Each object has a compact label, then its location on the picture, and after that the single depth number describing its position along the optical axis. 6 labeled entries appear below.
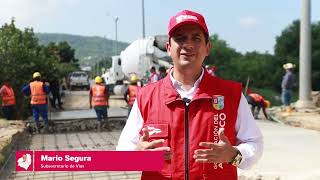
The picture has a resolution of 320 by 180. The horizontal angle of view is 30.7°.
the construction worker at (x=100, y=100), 17.08
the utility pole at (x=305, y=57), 19.19
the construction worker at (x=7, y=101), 17.77
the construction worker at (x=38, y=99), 16.53
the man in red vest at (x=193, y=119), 2.73
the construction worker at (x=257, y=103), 17.47
